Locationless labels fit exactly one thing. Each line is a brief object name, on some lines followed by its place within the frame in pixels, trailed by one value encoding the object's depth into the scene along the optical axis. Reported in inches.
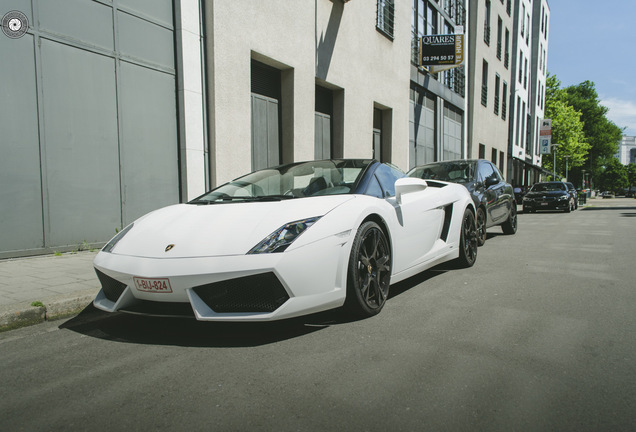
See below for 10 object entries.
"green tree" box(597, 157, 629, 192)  4084.6
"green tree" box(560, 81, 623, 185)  2359.7
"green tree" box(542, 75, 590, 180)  1973.4
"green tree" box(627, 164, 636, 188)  4810.8
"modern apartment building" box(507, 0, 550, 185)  1370.6
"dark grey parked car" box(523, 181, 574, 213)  790.5
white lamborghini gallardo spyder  113.0
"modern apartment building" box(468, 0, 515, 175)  973.2
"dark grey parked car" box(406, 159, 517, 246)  309.4
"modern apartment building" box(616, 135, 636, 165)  7668.3
